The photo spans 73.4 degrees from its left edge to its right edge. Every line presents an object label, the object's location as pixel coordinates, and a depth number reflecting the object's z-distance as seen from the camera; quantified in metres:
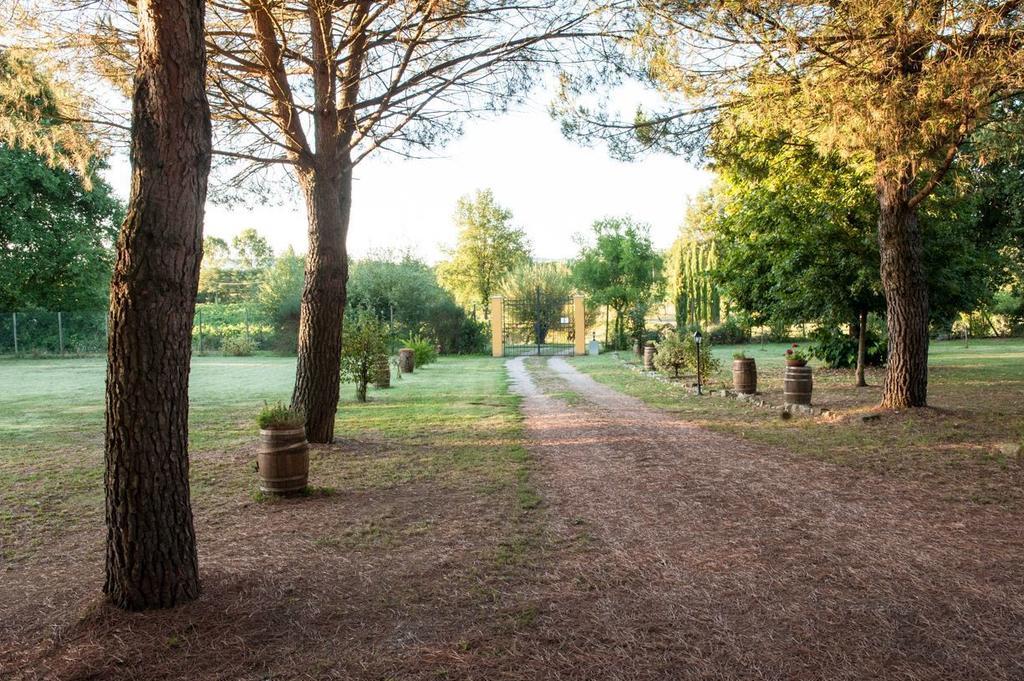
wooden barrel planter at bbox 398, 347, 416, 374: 19.42
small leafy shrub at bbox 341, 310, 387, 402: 12.09
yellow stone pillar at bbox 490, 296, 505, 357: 28.00
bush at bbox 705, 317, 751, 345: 33.94
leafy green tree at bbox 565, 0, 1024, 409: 6.14
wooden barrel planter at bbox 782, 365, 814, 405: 10.00
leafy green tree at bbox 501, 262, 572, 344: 29.19
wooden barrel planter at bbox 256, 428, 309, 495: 5.44
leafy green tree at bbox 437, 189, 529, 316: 45.09
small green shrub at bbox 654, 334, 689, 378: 15.45
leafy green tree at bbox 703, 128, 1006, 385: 11.70
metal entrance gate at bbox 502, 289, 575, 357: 29.16
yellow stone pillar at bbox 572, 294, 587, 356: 28.51
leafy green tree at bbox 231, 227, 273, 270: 68.50
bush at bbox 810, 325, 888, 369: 16.39
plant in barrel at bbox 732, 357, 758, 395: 12.04
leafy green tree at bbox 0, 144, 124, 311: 24.52
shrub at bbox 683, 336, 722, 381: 14.45
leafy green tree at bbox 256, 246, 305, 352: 28.89
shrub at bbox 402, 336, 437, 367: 20.94
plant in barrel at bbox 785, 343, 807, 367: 10.11
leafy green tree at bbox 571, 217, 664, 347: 32.09
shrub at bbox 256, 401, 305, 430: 5.52
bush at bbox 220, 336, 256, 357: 29.80
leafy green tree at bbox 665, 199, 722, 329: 30.12
